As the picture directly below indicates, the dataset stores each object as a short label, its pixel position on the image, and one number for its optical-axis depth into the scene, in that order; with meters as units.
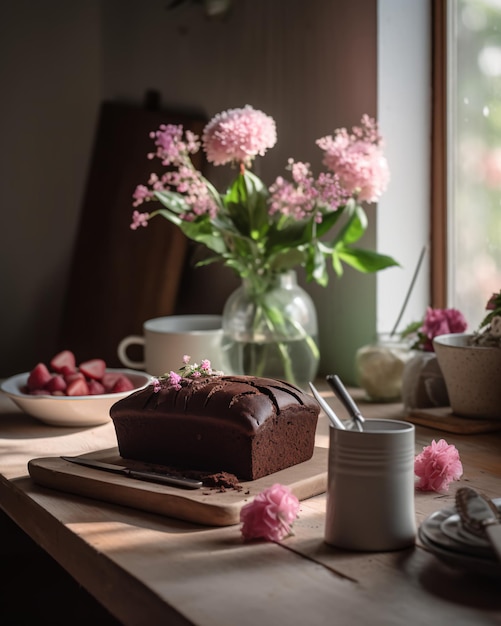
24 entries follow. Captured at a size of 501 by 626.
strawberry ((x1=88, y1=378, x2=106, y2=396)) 1.51
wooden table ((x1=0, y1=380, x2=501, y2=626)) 0.71
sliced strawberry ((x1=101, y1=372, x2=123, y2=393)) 1.54
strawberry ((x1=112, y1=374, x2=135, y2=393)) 1.52
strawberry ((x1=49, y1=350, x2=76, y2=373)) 1.57
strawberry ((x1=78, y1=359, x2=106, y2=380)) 1.55
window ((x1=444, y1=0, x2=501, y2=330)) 1.74
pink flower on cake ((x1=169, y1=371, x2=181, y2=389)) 1.15
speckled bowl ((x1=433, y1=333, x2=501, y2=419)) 1.39
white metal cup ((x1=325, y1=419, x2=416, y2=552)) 0.83
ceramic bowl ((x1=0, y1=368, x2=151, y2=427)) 1.43
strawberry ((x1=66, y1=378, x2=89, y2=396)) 1.48
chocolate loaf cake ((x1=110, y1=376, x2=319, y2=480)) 1.07
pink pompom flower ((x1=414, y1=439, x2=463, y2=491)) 1.04
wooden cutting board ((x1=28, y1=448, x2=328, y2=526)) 0.95
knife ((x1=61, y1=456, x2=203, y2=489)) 1.01
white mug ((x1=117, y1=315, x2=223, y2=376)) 1.77
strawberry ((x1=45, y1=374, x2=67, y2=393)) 1.49
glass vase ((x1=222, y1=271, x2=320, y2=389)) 1.68
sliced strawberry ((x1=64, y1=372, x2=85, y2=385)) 1.50
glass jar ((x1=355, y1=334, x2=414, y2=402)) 1.65
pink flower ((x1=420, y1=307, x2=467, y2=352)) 1.54
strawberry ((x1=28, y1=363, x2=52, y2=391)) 1.51
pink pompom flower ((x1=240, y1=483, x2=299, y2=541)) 0.88
